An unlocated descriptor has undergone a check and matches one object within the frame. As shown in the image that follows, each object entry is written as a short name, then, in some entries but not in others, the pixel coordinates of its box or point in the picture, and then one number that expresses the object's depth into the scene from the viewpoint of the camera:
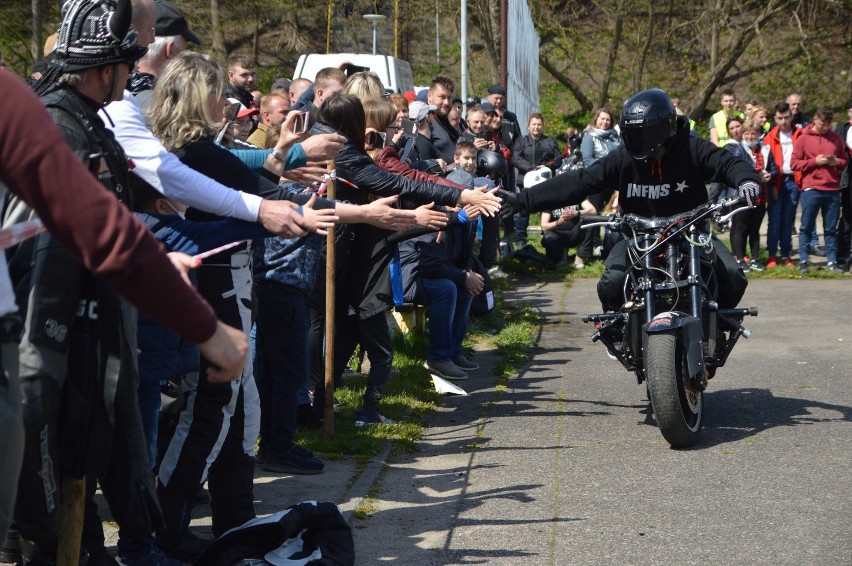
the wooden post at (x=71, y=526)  5.64
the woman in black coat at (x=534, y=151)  31.18
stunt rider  12.76
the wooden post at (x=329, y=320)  11.83
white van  31.04
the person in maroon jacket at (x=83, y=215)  4.06
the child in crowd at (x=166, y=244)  7.81
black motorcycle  11.91
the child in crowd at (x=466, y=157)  18.96
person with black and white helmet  5.63
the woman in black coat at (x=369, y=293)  12.33
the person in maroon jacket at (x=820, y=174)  26.70
